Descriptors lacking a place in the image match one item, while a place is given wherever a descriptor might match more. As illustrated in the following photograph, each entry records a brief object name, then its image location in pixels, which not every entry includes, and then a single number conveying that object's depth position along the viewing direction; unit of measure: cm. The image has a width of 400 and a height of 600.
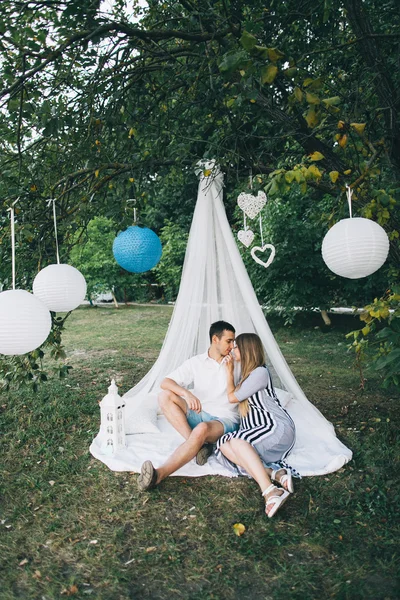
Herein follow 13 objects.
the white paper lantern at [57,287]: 283
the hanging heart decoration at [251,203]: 367
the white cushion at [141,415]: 376
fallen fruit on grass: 249
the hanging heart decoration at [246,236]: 377
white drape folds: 374
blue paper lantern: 346
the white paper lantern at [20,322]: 229
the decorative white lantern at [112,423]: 343
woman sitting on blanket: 288
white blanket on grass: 318
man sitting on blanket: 329
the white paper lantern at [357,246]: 246
